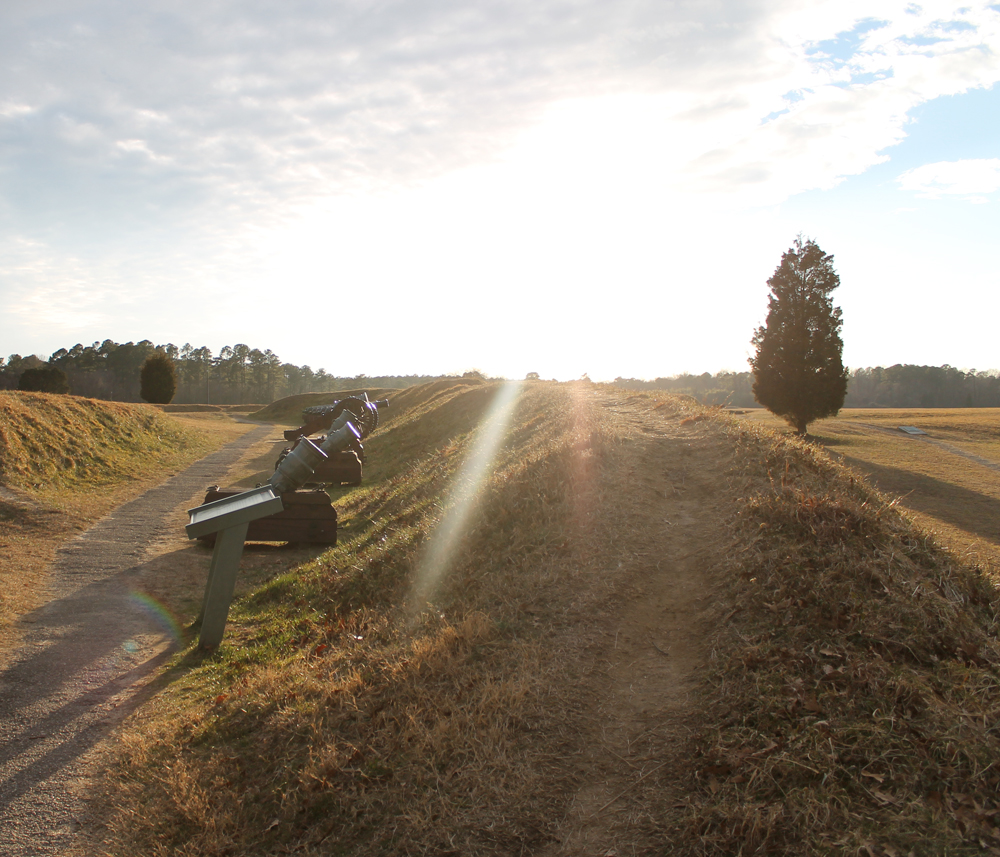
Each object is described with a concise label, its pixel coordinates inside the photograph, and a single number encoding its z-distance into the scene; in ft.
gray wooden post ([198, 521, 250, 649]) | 19.76
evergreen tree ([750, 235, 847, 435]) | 108.88
